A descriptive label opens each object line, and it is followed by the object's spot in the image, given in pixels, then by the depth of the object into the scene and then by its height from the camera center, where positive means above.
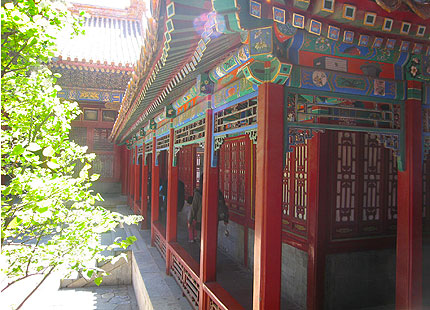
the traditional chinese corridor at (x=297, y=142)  2.35 +0.25
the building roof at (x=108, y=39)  13.32 +6.46
